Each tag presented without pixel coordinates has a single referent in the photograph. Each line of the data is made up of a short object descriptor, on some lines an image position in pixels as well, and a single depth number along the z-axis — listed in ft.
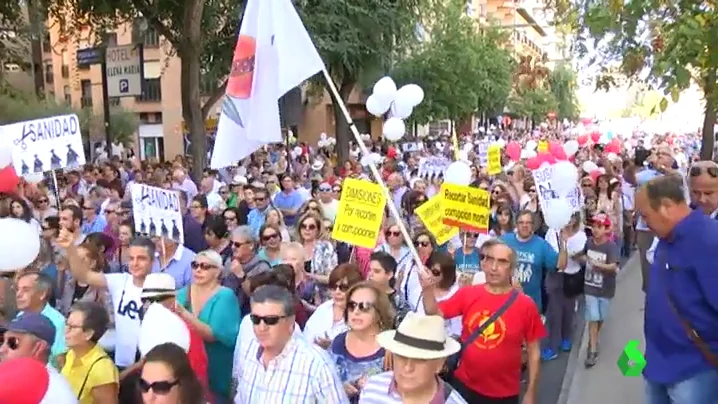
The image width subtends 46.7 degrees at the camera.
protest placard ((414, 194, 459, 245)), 22.21
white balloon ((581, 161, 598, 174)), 45.61
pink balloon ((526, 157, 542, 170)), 38.06
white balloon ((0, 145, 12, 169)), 23.80
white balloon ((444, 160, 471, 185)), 27.27
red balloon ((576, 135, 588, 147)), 85.10
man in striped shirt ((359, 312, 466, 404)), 10.56
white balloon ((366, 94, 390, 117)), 28.63
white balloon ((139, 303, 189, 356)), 12.51
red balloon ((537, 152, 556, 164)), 35.60
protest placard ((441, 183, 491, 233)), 21.44
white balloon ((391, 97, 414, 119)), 28.86
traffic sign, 56.85
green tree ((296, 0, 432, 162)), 64.85
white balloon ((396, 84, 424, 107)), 28.63
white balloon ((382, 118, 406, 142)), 32.24
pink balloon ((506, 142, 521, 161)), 52.95
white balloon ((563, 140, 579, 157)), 61.26
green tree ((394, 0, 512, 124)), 112.57
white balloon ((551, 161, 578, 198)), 26.71
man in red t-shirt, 14.89
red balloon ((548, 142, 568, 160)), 41.86
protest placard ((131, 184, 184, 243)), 21.74
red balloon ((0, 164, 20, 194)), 24.38
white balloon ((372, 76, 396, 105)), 28.50
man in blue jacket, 12.05
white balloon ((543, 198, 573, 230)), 24.48
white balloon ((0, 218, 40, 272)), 17.04
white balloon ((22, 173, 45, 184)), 35.53
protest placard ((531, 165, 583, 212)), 25.80
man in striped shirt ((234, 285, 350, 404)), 12.17
